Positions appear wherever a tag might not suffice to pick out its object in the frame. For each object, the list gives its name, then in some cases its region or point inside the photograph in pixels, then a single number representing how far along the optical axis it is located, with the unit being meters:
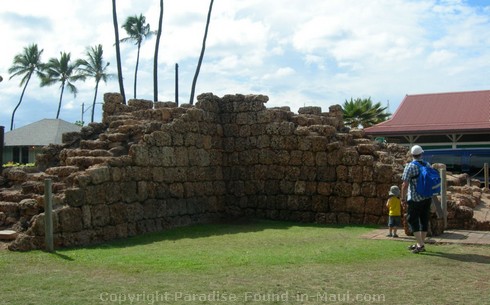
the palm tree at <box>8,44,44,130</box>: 57.31
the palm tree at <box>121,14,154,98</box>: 41.56
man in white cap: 9.15
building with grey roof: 36.34
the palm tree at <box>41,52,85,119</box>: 57.72
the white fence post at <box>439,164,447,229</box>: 11.34
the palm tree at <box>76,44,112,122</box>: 54.28
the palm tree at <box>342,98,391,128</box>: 36.50
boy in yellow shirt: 10.92
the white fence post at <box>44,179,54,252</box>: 9.55
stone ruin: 11.17
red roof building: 26.70
